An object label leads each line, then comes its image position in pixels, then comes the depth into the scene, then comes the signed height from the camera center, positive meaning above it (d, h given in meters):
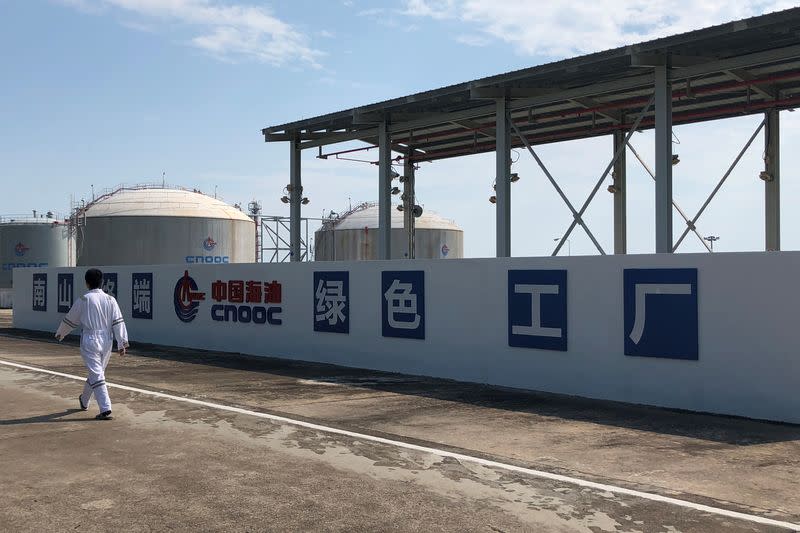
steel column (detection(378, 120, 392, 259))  21.34 +2.50
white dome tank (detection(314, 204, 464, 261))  37.12 +2.00
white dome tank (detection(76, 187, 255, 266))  37.81 +2.33
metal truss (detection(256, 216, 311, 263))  51.44 +2.92
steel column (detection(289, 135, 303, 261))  23.94 +2.78
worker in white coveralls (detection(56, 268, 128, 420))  10.09 -0.65
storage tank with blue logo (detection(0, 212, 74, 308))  45.00 +1.93
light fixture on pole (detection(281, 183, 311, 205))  24.12 +2.56
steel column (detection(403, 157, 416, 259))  26.23 +2.98
